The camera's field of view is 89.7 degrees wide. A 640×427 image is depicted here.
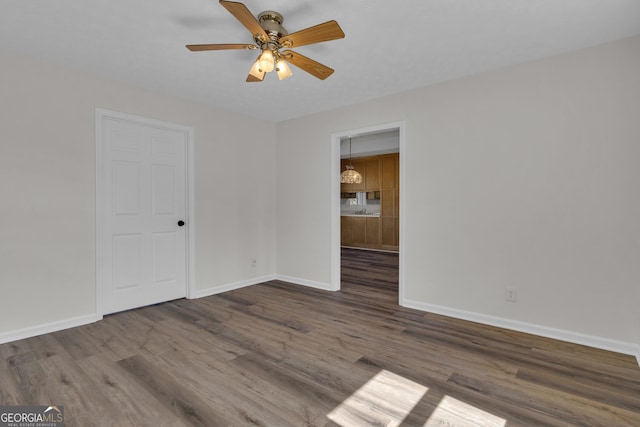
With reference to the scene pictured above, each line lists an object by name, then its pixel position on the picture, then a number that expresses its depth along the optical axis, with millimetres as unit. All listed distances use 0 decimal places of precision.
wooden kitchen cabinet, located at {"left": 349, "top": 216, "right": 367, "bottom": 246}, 8625
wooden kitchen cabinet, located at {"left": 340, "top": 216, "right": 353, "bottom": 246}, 8875
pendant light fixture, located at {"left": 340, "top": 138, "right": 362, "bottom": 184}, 7562
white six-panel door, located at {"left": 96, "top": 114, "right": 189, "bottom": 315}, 3354
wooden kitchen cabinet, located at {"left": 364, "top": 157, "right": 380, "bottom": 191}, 8312
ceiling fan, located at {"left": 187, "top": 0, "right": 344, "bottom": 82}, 1957
